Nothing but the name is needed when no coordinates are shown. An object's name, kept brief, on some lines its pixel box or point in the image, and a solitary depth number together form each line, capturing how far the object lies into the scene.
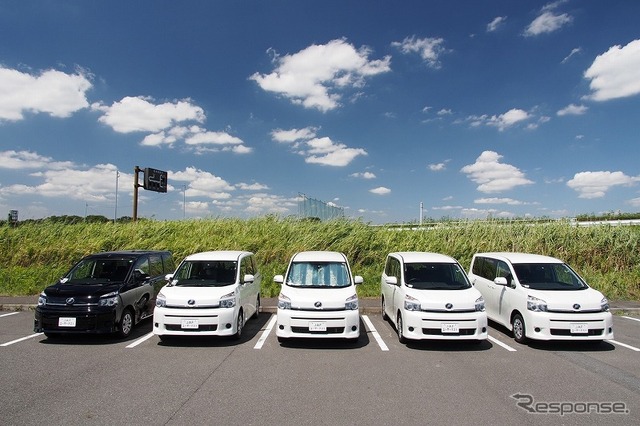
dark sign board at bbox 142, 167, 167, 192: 21.50
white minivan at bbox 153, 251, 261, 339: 7.00
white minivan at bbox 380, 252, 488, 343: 6.85
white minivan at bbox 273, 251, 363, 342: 6.87
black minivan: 7.12
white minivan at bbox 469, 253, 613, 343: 6.95
